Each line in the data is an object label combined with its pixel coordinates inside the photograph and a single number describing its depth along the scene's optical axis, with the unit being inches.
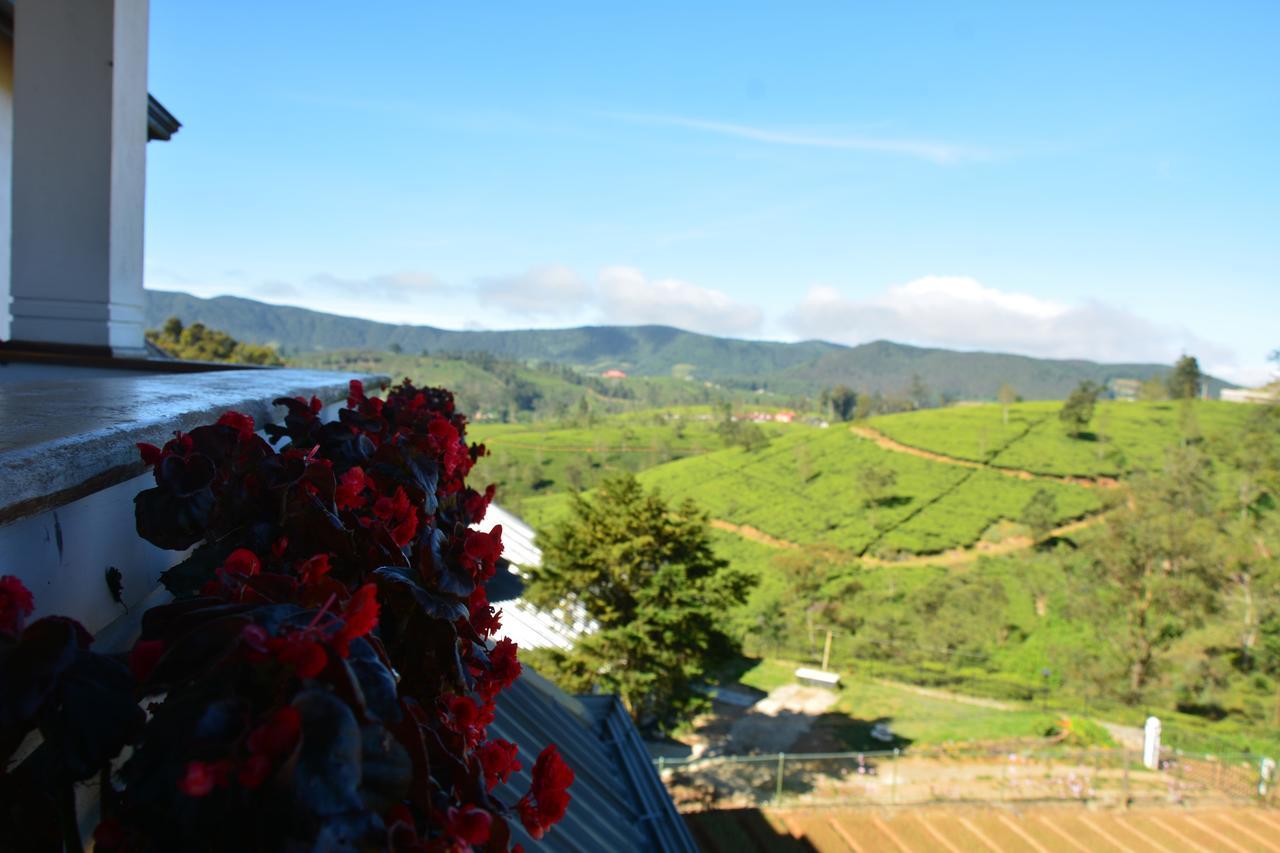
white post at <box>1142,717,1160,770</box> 668.7
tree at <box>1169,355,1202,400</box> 3036.4
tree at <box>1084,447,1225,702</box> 1156.5
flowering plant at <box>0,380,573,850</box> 23.4
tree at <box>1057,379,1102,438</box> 2527.1
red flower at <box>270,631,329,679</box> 24.1
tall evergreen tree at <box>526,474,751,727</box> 698.2
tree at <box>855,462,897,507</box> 2185.0
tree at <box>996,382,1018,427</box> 2874.0
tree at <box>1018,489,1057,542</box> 1873.8
